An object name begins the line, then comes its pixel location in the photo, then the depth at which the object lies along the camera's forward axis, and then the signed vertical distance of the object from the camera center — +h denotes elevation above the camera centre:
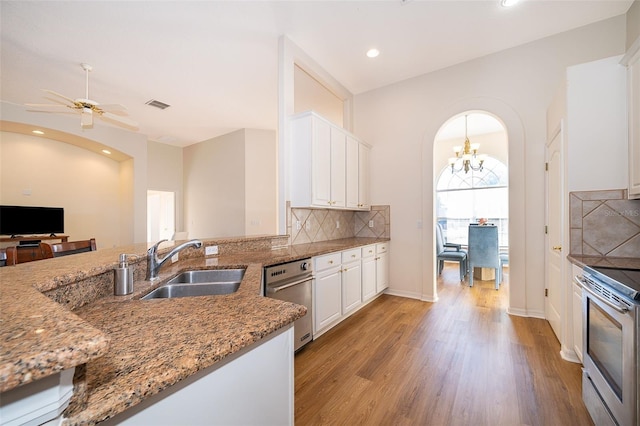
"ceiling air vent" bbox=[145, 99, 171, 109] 4.59 +1.94
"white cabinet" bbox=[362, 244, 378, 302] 3.29 -0.75
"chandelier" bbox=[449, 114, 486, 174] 5.02 +1.19
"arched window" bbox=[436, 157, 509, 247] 6.29 +0.35
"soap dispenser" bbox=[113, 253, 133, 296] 1.16 -0.29
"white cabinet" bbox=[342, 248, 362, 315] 2.90 -0.77
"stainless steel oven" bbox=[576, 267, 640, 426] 1.17 -0.68
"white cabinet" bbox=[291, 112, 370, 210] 2.89 +0.58
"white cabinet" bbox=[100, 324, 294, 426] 0.59 -0.48
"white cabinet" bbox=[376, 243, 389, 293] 3.64 -0.76
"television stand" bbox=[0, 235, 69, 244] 4.68 -0.45
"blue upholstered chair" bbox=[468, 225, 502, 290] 4.23 -0.58
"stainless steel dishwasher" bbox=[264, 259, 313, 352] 2.02 -0.59
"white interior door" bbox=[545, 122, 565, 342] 2.33 -0.20
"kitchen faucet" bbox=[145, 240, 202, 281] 1.44 -0.27
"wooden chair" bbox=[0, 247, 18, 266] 1.85 -0.31
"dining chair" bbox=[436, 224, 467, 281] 4.64 -0.75
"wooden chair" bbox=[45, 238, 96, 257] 2.22 -0.30
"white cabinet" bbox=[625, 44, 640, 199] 1.81 +0.66
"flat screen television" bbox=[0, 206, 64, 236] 4.67 -0.13
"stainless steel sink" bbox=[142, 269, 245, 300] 1.43 -0.42
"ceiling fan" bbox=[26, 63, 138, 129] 3.33 +1.38
